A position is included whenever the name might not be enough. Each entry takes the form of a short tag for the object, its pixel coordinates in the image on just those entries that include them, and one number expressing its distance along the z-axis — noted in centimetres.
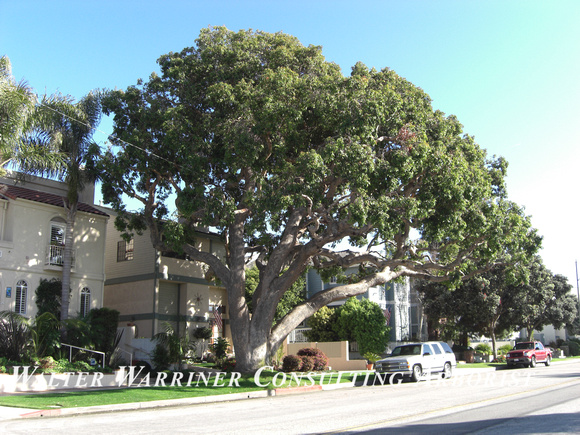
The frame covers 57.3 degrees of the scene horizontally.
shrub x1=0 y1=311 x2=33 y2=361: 2091
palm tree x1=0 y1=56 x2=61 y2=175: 1984
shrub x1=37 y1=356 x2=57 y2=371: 2041
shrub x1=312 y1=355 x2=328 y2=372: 2562
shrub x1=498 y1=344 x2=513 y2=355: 4550
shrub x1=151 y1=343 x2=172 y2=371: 2450
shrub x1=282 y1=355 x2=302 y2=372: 2395
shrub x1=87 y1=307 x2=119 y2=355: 2425
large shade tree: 1953
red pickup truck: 3425
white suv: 2273
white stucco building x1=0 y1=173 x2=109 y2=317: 2369
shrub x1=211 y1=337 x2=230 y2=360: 2720
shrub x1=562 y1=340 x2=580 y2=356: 5522
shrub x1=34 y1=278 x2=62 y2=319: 2425
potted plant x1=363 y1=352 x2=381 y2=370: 3141
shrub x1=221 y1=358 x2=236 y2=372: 2430
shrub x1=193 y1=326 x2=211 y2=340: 3148
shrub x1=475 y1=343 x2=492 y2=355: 4422
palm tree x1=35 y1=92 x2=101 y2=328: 2283
